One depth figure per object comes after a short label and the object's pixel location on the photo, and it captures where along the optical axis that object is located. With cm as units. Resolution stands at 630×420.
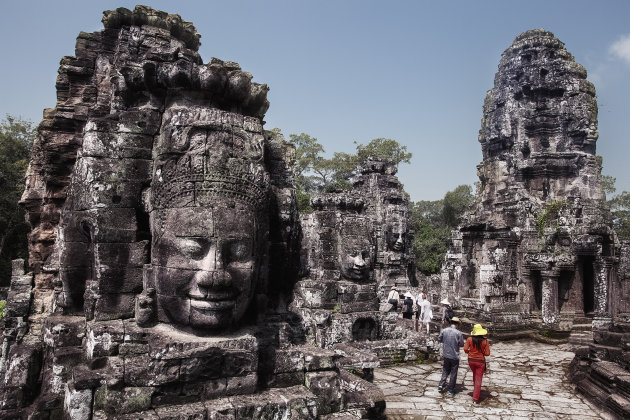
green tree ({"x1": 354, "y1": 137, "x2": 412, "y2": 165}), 4088
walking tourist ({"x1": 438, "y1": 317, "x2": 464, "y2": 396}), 697
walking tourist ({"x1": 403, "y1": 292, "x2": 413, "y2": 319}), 1452
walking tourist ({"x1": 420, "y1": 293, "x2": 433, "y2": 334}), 1228
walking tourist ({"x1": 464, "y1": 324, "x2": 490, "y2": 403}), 664
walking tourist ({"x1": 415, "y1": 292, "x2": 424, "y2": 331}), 1286
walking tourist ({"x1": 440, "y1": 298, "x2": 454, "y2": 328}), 1086
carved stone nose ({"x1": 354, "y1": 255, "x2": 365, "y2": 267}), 904
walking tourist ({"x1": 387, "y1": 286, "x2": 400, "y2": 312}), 1362
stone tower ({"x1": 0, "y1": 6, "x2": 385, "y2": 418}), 306
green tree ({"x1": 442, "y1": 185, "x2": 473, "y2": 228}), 4666
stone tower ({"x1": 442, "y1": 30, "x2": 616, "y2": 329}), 1313
